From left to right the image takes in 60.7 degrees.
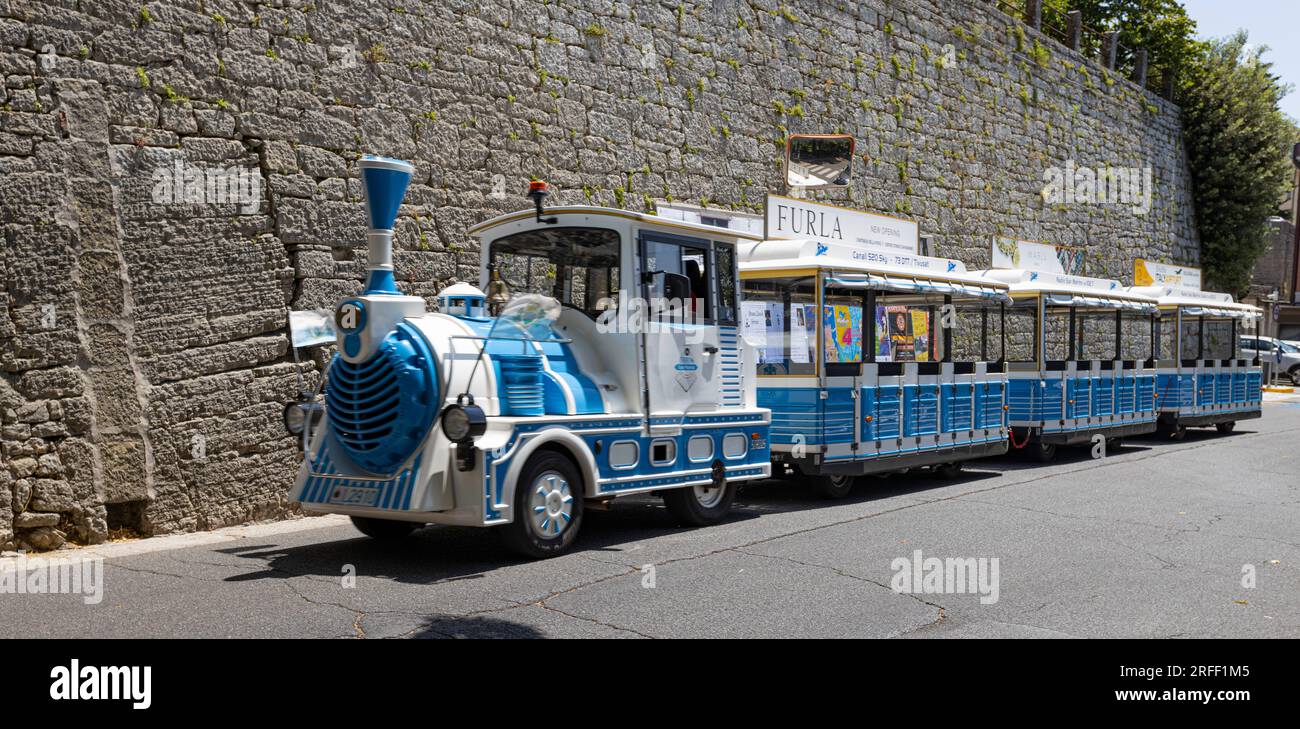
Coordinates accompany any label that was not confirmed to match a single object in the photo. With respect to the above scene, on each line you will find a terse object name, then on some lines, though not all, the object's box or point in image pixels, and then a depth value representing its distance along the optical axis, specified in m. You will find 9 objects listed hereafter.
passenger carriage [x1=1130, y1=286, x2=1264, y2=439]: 18.89
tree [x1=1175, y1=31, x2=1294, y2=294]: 29.20
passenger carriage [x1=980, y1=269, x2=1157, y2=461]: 15.21
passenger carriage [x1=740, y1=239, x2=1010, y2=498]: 11.08
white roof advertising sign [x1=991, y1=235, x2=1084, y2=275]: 21.70
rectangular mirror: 16.75
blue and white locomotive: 7.19
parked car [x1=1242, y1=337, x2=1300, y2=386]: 36.69
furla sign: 16.22
